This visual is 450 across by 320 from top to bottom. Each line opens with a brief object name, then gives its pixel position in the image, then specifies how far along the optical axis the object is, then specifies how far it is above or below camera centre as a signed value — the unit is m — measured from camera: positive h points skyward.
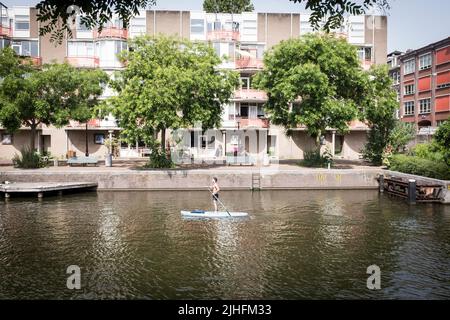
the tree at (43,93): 36.97 +4.67
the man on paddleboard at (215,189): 26.23 -2.63
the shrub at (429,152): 33.96 -0.50
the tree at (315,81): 38.09 +5.79
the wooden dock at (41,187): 31.03 -3.07
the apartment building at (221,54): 49.78 +10.57
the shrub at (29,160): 38.84 -1.34
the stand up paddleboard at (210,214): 24.08 -3.79
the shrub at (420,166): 31.77 -1.60
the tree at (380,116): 41.00 +2.90
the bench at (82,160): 40.64 -1.38
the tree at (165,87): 34.75 +4.82
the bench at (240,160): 42.38 -1.41
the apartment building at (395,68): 74.00 +13.29
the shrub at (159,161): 38.28 -1.36
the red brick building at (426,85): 59.81 +8.96
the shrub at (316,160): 40.66 -1.35
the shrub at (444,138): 30.51 +0.55
